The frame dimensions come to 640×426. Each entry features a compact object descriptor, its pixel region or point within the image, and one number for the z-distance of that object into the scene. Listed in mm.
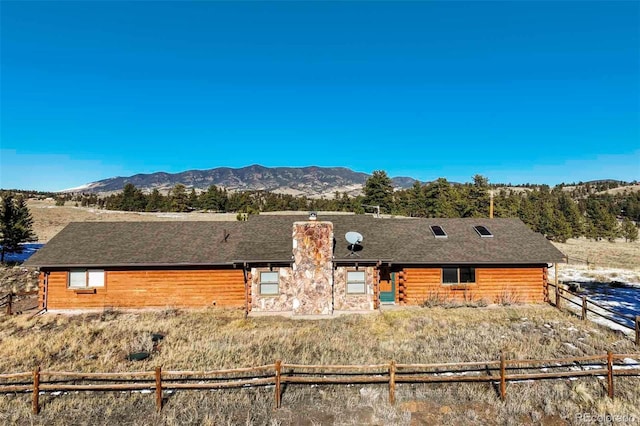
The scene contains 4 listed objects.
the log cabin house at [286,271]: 17703
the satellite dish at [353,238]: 18047
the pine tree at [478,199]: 56344
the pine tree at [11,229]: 30886
